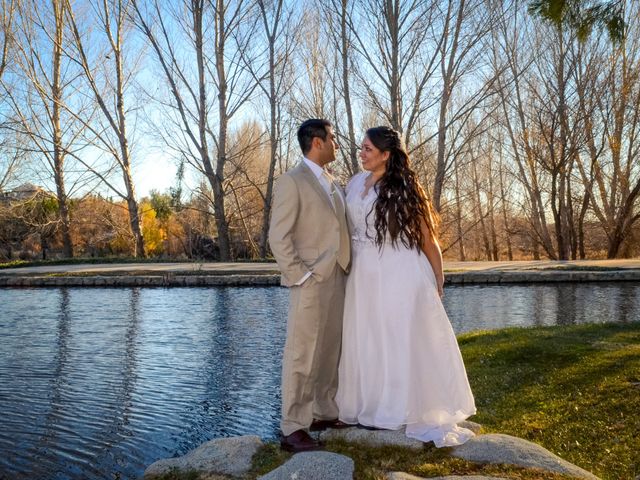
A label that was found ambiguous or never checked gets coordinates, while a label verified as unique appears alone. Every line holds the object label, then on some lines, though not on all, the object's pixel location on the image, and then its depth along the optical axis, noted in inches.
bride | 150.3
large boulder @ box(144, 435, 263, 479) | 136.9
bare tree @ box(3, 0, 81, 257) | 899.4
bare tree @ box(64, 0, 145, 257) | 848.9
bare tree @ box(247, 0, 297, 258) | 762.8
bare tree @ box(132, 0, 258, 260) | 761.9
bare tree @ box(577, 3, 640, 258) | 856.3
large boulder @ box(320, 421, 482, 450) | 143.4
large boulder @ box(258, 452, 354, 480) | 119.6
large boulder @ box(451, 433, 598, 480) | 124.9
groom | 143.8
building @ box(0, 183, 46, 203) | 926.8
